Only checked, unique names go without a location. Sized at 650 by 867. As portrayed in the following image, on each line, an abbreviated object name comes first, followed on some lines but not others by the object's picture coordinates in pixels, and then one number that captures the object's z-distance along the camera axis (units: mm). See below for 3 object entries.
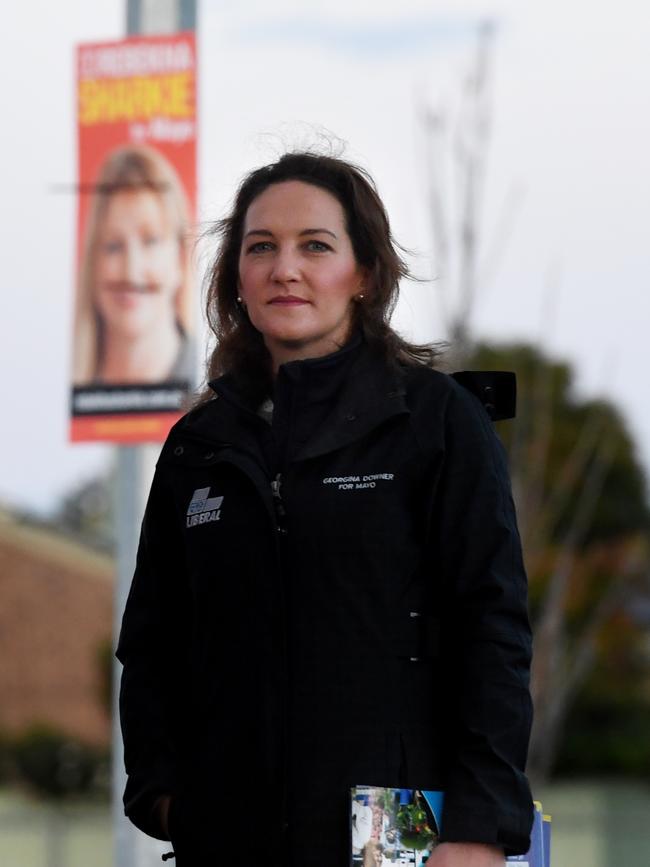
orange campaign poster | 12825
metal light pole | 12448
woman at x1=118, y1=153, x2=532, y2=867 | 5862
